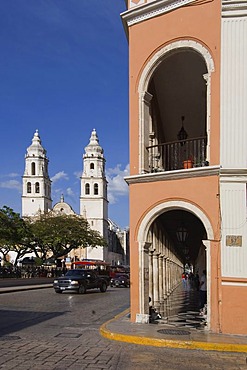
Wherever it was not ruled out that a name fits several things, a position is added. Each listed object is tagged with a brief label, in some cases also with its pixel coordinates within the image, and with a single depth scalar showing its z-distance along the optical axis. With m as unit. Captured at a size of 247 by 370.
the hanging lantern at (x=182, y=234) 21.36
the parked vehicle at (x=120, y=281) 41.19
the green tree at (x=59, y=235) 62.63
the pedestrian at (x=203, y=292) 16.10
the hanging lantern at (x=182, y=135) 15.95
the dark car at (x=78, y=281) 28.62
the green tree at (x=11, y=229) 49.51
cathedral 109.31
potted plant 12.85
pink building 11.66
